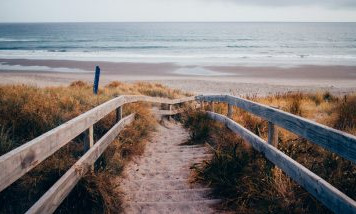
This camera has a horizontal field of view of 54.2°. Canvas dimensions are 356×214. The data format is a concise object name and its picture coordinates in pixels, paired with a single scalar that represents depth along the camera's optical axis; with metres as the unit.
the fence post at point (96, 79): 9.89
